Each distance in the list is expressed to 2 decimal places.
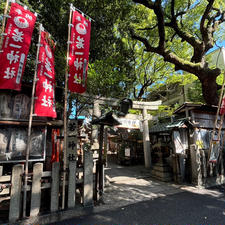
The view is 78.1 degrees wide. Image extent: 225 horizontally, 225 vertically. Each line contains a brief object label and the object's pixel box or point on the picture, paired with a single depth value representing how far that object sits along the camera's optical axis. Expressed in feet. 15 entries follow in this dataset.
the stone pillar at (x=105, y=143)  29.45
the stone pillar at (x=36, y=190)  11.67
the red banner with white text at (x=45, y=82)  13.34
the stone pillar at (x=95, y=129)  25.00
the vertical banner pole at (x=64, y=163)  12.53
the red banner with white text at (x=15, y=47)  12.33
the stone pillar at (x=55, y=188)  12.29
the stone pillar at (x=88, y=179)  13.58
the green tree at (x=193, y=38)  24.09
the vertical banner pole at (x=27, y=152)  11.39
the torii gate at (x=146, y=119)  33.32
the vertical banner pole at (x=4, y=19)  12.23
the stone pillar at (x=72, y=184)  12.94
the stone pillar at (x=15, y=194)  11.02
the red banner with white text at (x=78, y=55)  15.80
